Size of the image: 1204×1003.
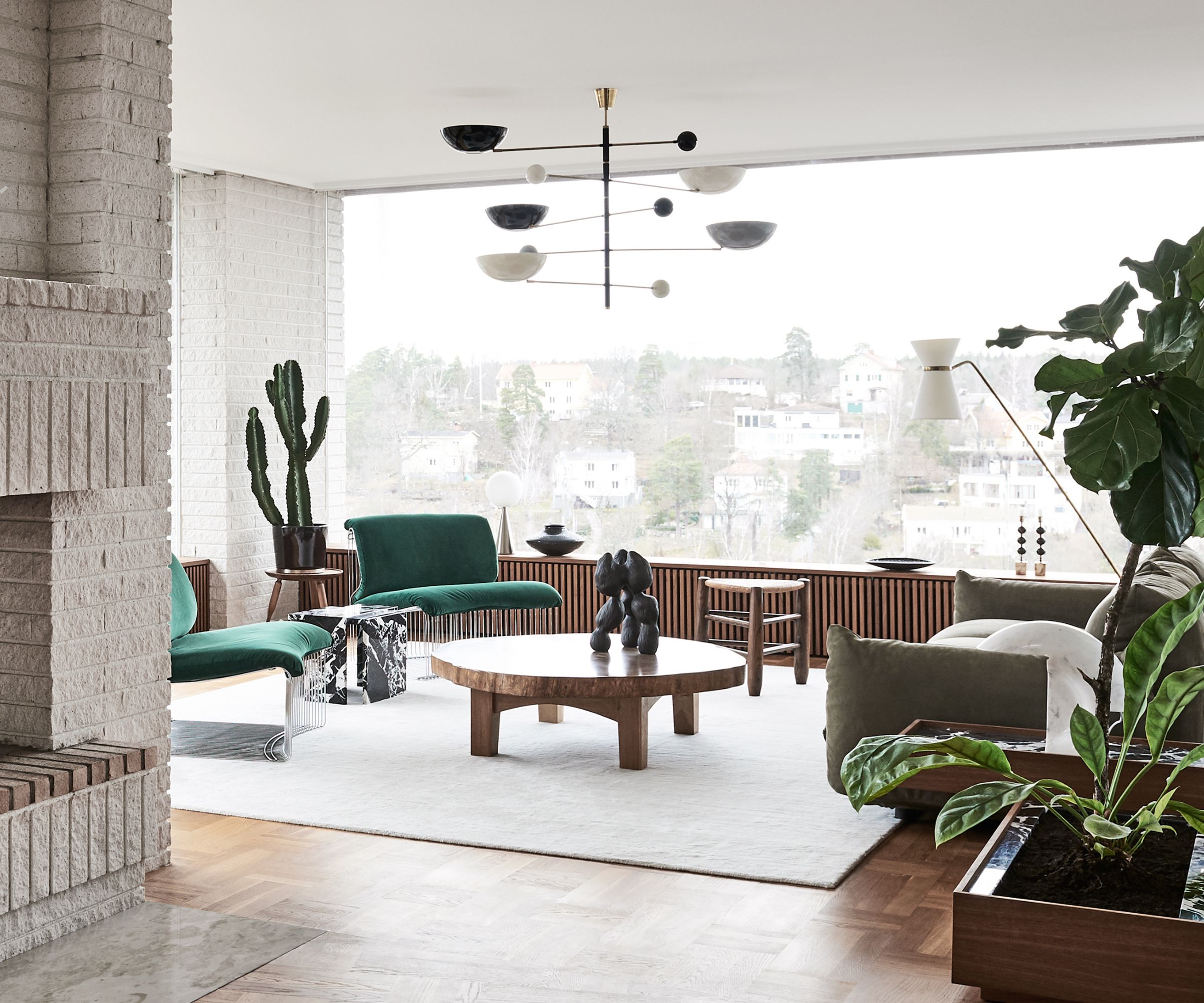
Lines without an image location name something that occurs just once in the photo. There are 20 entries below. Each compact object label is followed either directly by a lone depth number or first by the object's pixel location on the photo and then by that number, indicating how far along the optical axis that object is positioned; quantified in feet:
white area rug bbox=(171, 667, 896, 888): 13.08
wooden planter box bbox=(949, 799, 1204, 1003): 8.59
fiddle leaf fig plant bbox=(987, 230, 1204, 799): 8.25
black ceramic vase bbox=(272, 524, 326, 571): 24.89
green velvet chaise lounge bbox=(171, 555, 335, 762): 16.17
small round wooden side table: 24.76
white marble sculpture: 11.85
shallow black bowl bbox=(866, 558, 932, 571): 23.63
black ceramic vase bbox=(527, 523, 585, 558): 25.58
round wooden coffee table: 15.79
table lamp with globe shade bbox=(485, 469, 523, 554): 26.20
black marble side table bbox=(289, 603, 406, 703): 20.03
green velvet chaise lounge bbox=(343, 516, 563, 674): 22.30
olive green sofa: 13.19
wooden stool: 21.17
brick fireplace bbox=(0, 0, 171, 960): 10.89
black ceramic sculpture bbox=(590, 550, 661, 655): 17.47
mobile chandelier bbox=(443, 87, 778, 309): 18.47
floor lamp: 21.74
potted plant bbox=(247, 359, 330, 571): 24.95
